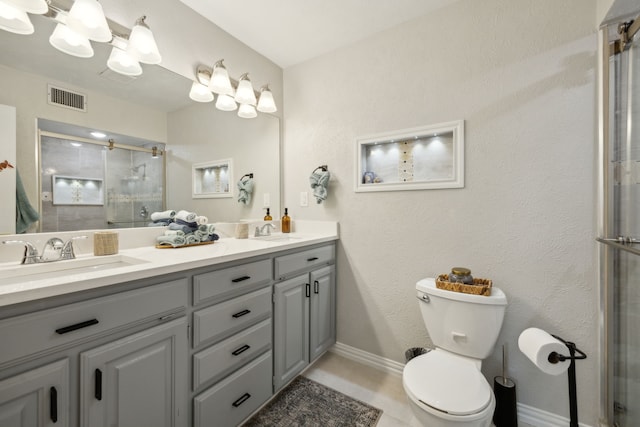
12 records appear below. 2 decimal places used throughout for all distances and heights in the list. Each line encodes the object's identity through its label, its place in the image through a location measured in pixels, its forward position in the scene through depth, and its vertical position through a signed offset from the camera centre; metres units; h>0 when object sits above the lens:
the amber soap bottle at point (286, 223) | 2.23 -0.09
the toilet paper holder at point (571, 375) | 1.07 -0.67
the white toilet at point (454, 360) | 1.02 -0.72
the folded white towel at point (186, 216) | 1.60 -0.02
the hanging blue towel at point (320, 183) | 2.05 +0.22
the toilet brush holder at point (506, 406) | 1.38 -1.00
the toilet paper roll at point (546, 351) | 1.08 -0.57
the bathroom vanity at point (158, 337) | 0.76 -0.47
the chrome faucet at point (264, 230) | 2.00 -0.13
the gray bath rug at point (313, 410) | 1.43 -1.12
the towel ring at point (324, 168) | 2.10 +0.35
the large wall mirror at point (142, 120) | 1.14 +0.53
